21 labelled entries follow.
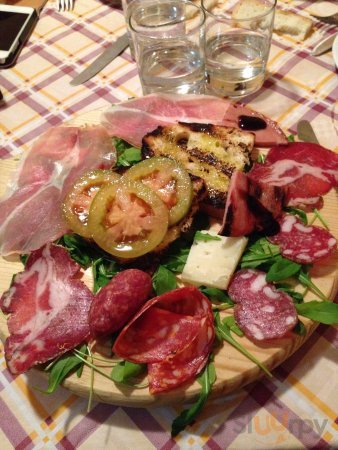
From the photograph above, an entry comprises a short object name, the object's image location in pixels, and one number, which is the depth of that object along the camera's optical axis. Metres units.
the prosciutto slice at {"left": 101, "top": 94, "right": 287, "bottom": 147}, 0.51
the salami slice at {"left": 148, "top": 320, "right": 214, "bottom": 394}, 0.34
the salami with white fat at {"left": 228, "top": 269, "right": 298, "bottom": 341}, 0.35
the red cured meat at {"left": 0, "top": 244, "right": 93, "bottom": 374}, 0.36
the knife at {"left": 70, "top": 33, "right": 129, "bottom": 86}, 0.68
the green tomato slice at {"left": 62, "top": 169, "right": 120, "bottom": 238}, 0.42
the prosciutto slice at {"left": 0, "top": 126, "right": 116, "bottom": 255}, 0.44
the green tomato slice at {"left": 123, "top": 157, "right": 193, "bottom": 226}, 0.41
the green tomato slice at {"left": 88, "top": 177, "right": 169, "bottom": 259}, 0.39
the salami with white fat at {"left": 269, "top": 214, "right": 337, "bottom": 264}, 0.39
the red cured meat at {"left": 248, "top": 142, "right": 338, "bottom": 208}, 0.44
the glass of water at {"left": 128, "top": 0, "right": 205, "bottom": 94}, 0.57
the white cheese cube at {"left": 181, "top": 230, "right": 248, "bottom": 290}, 0.38
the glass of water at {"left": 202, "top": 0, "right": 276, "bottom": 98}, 0.60
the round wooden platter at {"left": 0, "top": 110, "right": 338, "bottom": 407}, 0.34
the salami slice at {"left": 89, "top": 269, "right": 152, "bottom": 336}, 0.35
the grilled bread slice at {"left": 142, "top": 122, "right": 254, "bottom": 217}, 0.44
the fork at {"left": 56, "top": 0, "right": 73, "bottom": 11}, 0.80
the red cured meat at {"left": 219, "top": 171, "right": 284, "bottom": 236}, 0.39
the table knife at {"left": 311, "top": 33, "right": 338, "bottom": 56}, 0.66
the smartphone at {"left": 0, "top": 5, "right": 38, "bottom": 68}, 0.72
